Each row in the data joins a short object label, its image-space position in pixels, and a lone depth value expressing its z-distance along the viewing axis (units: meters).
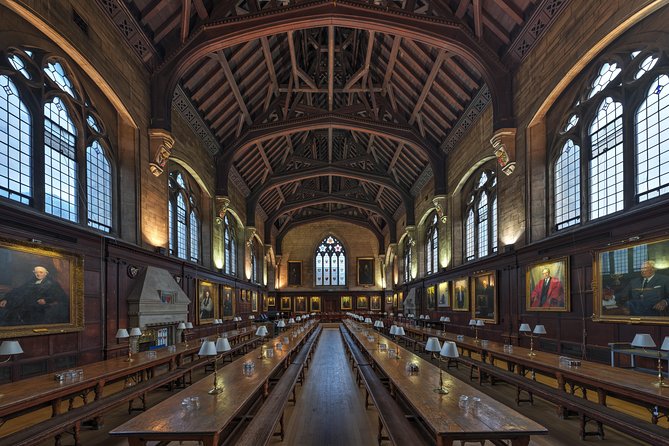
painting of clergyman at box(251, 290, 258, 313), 27.70
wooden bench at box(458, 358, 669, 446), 4.32
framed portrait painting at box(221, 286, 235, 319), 20.27
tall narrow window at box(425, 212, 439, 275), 22.44
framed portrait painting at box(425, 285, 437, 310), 21.53
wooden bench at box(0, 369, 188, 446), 4.44
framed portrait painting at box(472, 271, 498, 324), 13.63
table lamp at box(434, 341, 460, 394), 5.01
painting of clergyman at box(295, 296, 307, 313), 37.83
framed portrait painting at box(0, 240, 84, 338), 7.02
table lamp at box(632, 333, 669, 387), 5.09
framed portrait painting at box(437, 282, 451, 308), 19.05
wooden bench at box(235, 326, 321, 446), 4.57
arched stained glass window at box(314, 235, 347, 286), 38.75
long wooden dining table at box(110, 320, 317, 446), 3.79
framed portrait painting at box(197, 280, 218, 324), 16.62
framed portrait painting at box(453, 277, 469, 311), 16.34
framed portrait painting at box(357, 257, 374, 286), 38.25
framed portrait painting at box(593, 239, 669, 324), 6.88
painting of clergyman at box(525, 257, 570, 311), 9.74
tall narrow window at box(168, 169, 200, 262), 15.26
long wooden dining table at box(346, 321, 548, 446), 3.71
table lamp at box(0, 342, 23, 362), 5.26
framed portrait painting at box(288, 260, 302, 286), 38.31
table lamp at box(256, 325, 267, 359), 9.76
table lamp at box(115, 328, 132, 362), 7.99
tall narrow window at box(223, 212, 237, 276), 22.19
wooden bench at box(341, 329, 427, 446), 4.56
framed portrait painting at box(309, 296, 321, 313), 37.69
